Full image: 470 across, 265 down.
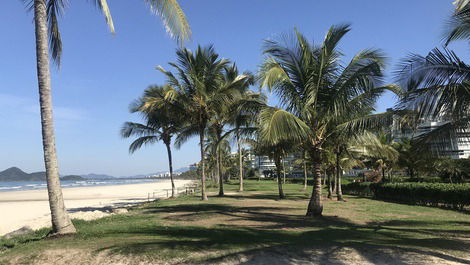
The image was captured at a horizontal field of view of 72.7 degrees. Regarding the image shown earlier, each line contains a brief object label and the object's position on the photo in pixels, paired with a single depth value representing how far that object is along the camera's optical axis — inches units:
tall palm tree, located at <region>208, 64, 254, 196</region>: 665.0
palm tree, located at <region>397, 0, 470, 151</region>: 257.8
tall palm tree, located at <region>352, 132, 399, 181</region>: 468.1
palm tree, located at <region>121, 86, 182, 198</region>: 819.9
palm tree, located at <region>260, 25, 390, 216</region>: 400.2
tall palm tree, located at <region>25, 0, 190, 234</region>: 281.4
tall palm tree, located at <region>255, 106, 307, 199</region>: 330.6
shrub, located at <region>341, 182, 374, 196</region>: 1032.5
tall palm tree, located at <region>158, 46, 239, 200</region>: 655.8
